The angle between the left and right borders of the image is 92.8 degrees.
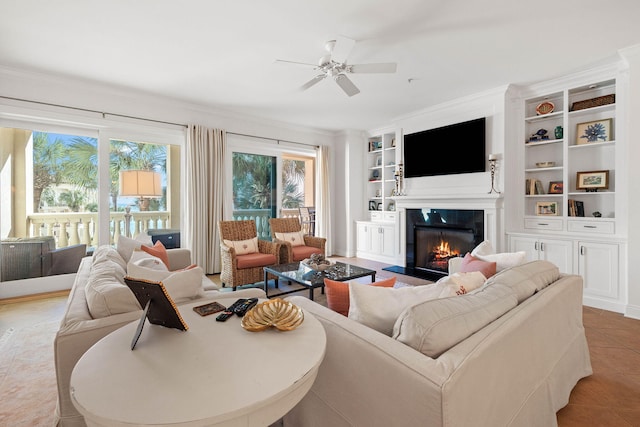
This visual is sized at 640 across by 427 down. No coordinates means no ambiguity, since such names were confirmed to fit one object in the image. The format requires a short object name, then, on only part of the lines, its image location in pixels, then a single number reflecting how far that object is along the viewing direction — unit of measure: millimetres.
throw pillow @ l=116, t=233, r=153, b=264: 2742
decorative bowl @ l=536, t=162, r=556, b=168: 3924
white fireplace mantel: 4062
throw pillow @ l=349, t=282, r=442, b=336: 1261
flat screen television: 4285
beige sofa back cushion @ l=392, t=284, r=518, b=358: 1028
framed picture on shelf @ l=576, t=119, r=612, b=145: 3504
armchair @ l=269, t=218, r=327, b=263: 4312
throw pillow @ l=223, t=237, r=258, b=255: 4139
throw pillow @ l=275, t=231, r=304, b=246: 4684
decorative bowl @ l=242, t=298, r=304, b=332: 1152
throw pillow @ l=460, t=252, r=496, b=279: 2107
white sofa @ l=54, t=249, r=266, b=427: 1271
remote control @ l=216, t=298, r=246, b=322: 1278
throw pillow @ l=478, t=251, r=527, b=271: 2154
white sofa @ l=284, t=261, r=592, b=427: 895
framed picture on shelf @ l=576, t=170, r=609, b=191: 3479
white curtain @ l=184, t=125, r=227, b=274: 4637
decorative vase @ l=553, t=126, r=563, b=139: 3830
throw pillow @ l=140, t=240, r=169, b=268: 2774
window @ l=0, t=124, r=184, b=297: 3703
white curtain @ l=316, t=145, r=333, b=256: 6344
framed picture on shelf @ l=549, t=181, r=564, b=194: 3843
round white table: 732
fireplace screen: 4469
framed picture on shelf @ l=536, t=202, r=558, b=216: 3893
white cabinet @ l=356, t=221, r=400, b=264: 5684
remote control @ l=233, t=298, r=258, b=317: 1342
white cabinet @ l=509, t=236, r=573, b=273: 3498
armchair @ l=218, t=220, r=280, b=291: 3855
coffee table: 3043
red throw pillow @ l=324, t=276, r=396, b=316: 1505
